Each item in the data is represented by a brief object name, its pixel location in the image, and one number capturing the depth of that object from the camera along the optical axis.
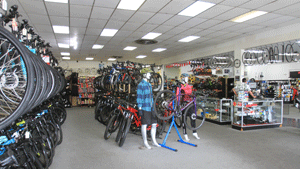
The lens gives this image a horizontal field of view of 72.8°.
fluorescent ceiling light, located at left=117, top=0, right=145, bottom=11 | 4.74
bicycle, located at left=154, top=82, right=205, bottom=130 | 4.50
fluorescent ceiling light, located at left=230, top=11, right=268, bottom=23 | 5.55
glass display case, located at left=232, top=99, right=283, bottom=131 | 6.02
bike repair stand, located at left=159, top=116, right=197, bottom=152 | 4.11
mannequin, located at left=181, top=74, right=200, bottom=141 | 4.95
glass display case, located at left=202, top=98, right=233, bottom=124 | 6.71
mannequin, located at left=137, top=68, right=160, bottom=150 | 4.15
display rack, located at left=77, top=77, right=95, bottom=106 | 12.91
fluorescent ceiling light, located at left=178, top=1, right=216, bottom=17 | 4.93
